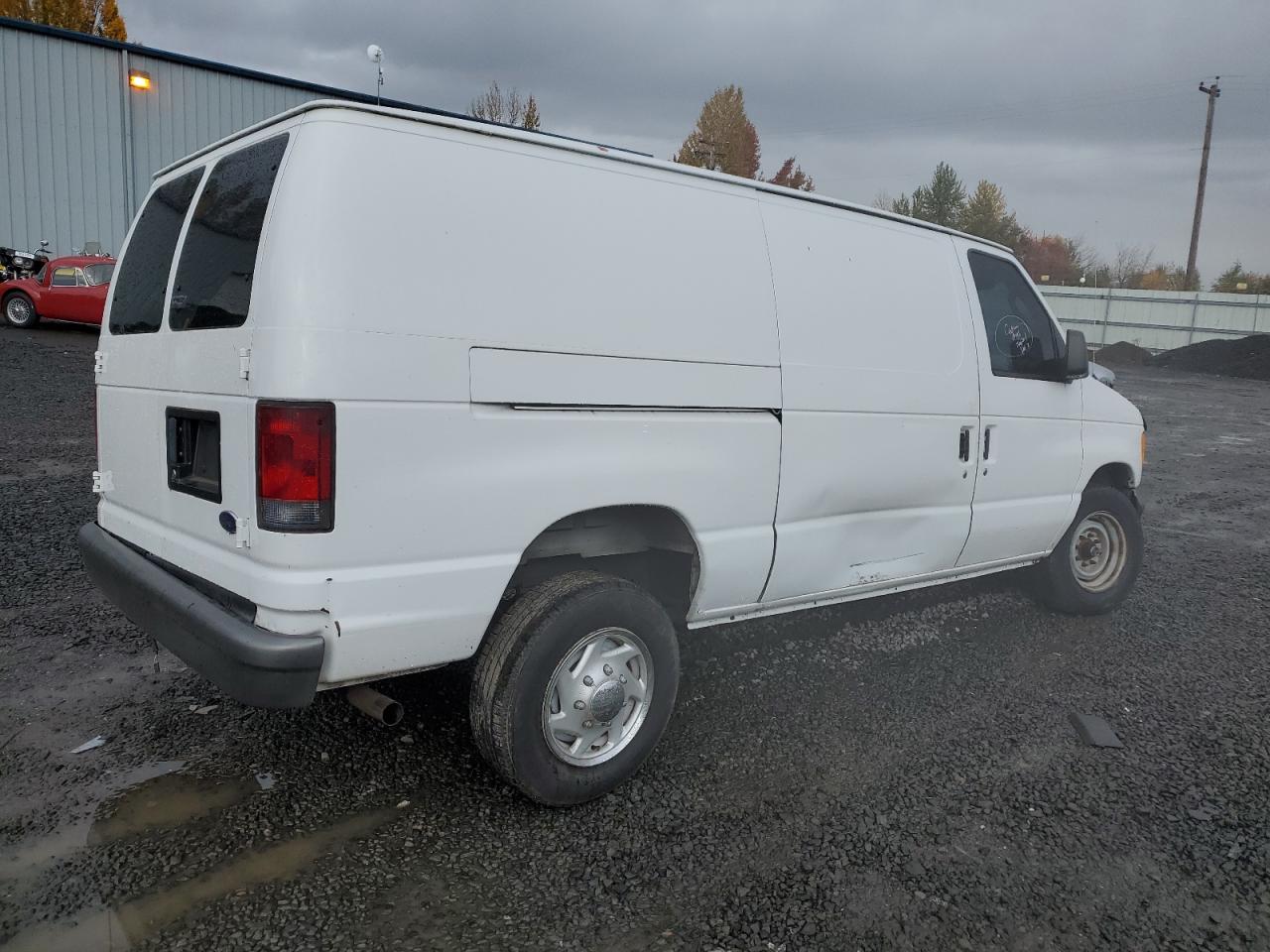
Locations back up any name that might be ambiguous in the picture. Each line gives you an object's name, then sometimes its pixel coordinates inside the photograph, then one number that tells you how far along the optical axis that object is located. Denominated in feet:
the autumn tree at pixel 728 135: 171.83
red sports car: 55.16
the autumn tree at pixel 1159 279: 205.98
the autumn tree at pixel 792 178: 178.70
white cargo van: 8.97
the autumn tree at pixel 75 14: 120.78
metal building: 70.64
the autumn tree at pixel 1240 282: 149.28
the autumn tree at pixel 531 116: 126.30
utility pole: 132.26
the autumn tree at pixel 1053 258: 196.95
